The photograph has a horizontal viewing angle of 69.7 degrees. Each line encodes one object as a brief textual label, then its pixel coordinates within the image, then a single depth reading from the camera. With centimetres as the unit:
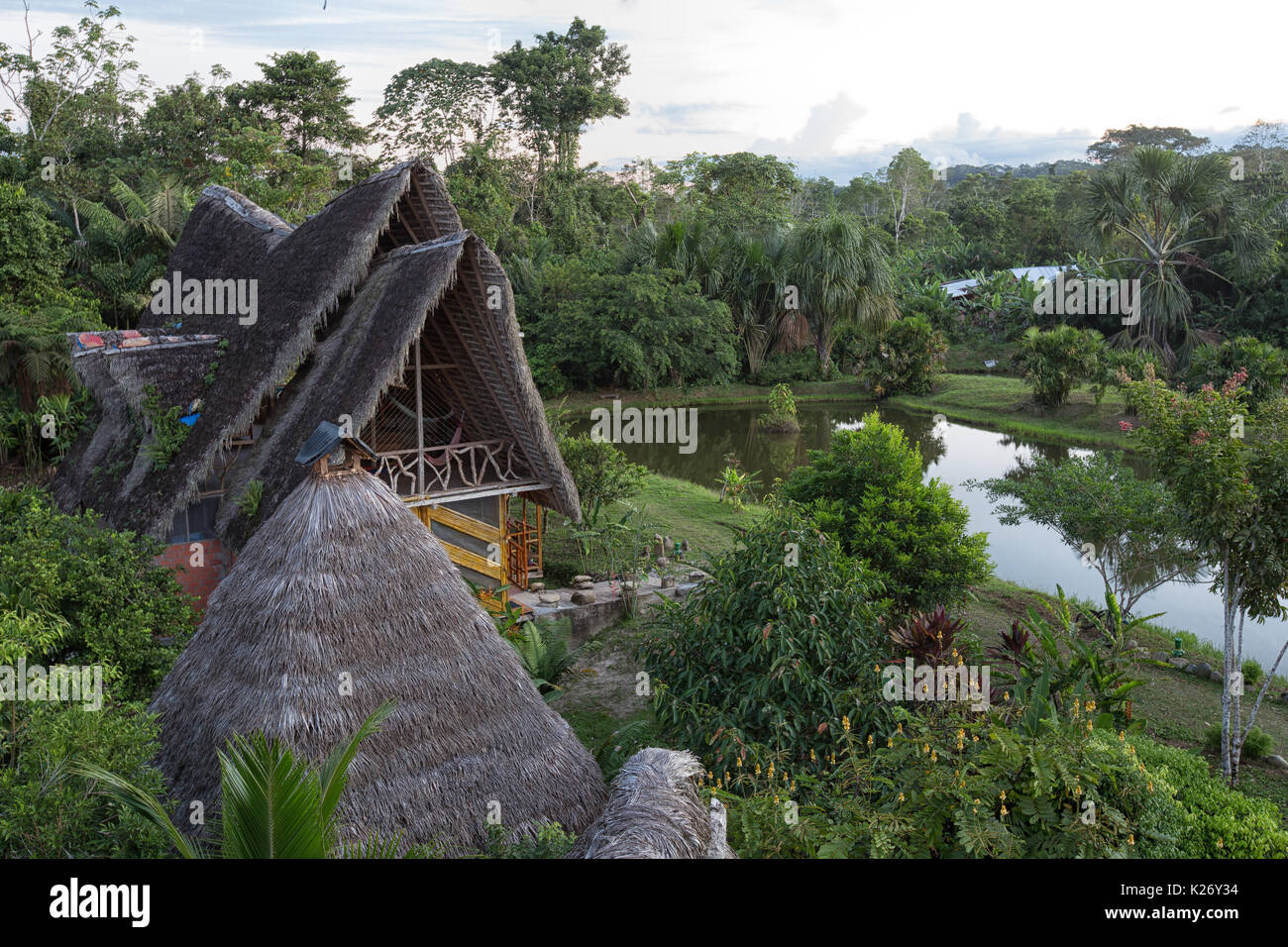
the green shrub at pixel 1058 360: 2423
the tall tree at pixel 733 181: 3562
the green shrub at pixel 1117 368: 2267
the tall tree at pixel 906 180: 5062
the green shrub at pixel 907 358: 2898
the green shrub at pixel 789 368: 3150
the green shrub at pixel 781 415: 2520
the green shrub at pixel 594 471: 1488
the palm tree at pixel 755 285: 3009
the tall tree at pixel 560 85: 3494
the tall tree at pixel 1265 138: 5169
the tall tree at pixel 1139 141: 5572
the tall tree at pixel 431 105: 3519
